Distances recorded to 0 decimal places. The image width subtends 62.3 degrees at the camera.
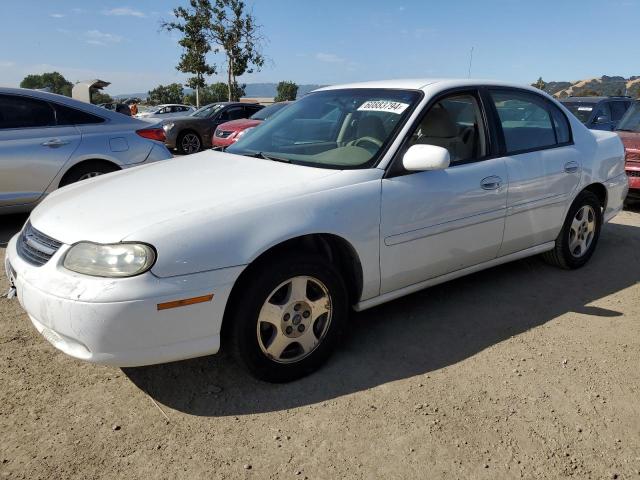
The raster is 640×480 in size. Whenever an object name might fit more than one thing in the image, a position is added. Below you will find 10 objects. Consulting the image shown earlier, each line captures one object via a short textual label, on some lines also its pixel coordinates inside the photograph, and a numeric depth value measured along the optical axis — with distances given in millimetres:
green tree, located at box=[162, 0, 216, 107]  26969
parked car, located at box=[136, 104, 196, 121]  23386
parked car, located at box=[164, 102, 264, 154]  13875
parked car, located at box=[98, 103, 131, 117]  20116
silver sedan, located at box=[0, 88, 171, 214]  5340
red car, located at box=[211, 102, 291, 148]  11680
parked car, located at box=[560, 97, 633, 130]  9680
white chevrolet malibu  2365
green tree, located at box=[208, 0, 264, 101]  27000
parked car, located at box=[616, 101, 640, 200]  7016
